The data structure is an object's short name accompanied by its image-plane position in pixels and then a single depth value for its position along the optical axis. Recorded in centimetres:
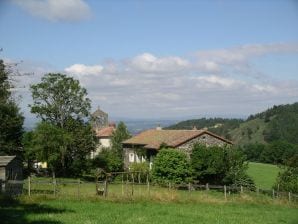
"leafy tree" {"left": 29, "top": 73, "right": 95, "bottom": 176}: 6159
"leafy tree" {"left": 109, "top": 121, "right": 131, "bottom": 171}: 7641
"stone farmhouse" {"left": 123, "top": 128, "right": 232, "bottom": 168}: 5488
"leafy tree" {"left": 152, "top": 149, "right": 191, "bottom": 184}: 4662
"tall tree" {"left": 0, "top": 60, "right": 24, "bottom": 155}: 5463
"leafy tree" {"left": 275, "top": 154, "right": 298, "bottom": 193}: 3944
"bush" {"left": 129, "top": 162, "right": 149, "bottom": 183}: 5188
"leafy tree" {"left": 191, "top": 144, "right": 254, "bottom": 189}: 4741
